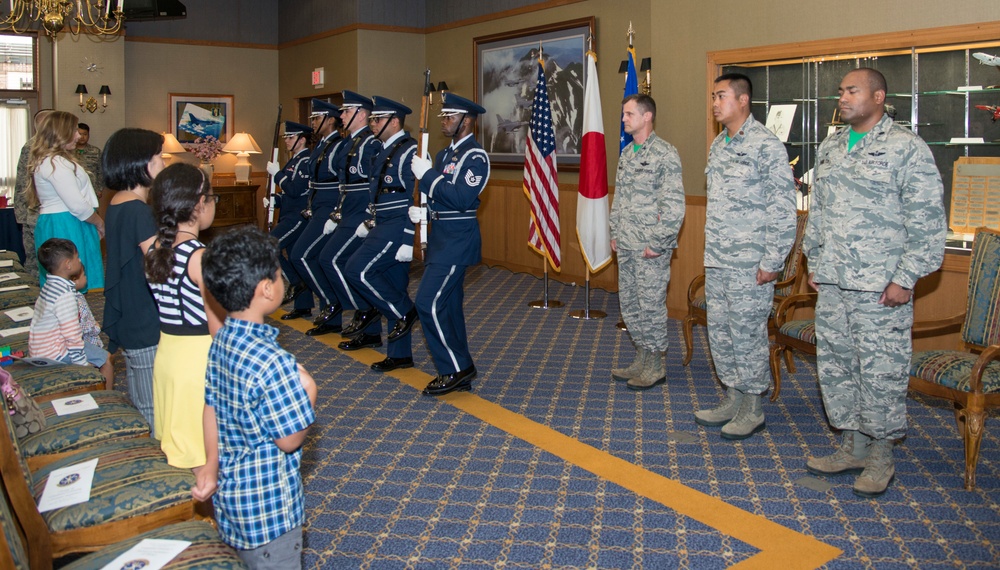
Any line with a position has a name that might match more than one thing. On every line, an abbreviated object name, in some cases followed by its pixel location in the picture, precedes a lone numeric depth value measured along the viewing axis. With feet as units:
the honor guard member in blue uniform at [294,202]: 23.39
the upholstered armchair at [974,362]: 11.55
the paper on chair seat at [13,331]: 14.41
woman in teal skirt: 15.71
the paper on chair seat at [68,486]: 8.07
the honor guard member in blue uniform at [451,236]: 16.01
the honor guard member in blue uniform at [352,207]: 20.13
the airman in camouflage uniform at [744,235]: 13.35
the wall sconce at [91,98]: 37.88
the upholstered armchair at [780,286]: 17.42
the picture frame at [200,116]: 42.91
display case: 16.80
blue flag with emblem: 21.74
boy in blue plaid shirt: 6.63
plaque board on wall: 16.52
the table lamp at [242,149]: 42.60
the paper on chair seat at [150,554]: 6.72
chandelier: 18.54
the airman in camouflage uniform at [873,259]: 11.18
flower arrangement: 42.27
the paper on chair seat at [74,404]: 10.44
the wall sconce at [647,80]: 24.26
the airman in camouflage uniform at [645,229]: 16.07
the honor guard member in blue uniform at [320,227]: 21.77
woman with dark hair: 10.50
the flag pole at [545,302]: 25.98
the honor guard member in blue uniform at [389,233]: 18.58
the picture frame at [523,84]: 29.89
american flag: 24.53
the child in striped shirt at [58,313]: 12.72
